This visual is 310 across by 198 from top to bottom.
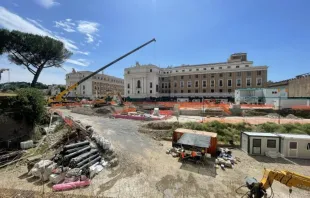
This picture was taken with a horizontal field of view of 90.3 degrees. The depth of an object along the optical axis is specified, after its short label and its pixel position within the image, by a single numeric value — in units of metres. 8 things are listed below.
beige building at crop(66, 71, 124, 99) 73.44
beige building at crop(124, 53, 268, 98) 49.16
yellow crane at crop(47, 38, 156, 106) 27.45
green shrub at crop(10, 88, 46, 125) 14.22
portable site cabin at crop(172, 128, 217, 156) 9.47
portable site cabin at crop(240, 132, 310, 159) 10.55
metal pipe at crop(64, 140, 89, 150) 9.78
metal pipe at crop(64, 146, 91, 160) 9.13
